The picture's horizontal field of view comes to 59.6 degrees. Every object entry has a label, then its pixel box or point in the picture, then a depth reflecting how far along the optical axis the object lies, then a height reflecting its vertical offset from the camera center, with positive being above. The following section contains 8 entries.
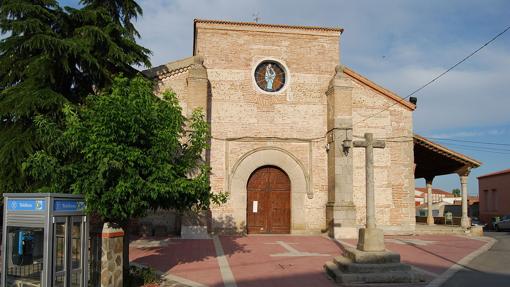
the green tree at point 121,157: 7.63 +0.45
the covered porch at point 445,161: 19.94 +1.13
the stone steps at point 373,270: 8.90 -1.76
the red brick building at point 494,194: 35.94 -0.81
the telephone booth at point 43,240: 6.69 -0.92
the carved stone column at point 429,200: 26.33 -0.94
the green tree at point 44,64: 11.46 +3.39
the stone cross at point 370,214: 9.51 -0.66
